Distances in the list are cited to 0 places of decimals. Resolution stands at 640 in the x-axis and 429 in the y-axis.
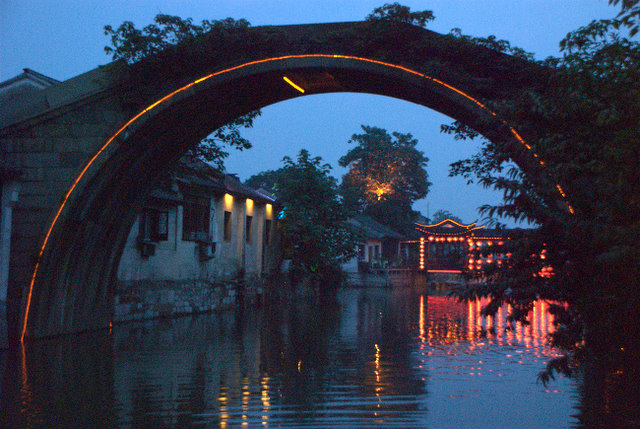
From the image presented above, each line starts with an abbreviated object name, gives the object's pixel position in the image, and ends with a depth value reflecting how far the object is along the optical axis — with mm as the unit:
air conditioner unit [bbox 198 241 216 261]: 23583
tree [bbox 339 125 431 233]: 60781
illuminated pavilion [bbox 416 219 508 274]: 45438
